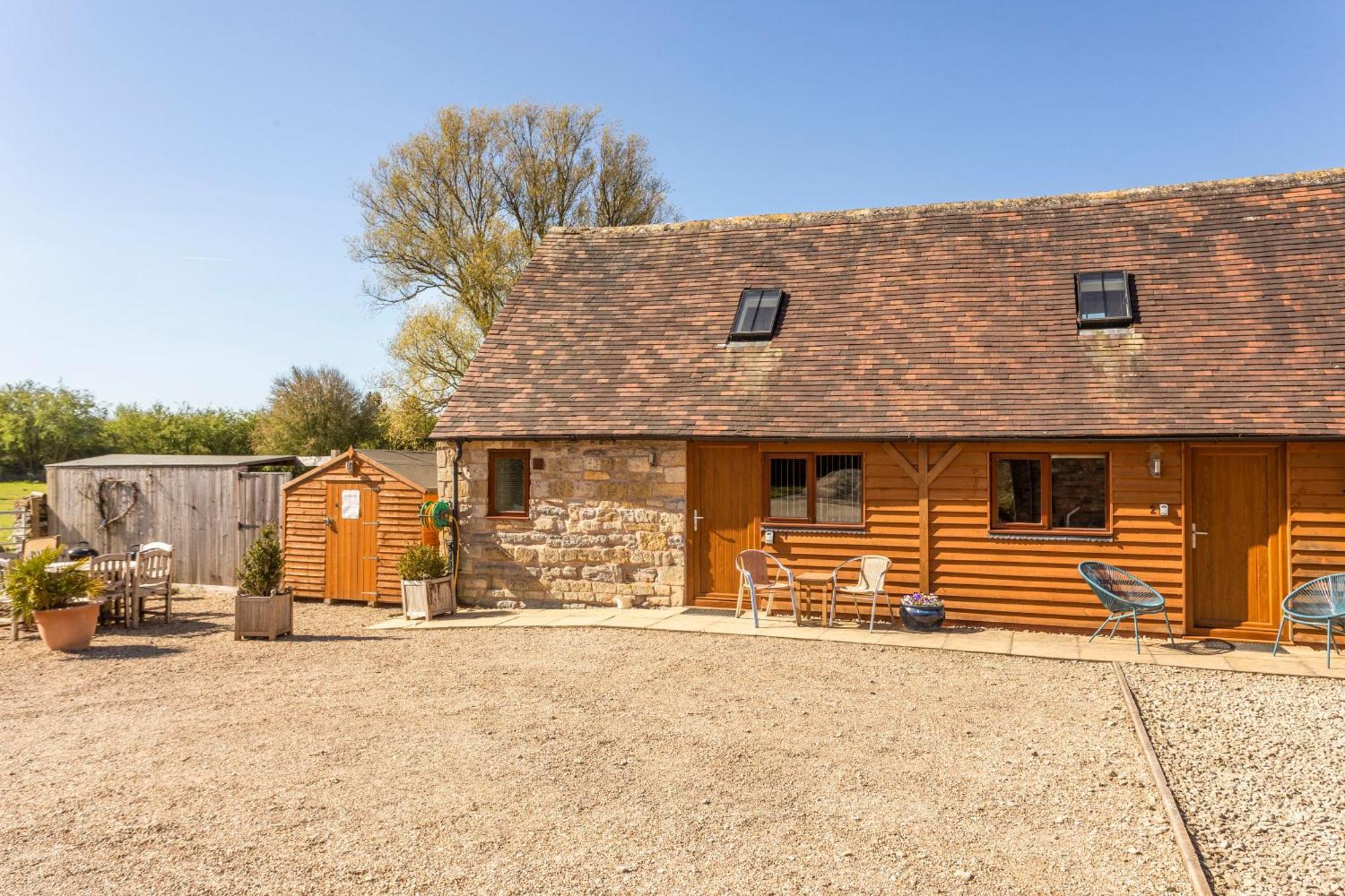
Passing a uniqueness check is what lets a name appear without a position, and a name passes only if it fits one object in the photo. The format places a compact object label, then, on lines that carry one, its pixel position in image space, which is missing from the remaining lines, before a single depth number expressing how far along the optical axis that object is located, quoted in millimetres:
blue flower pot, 11328
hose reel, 13273
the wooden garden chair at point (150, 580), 12617
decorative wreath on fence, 17406
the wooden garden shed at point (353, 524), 14164
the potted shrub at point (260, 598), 11391
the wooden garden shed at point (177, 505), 16062
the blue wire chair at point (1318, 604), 9750
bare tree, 29141
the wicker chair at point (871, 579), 11320
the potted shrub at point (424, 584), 12719
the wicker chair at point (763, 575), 11703
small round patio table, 11586
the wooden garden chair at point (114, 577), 12398
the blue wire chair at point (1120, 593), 10156
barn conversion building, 10969
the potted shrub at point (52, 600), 10758
